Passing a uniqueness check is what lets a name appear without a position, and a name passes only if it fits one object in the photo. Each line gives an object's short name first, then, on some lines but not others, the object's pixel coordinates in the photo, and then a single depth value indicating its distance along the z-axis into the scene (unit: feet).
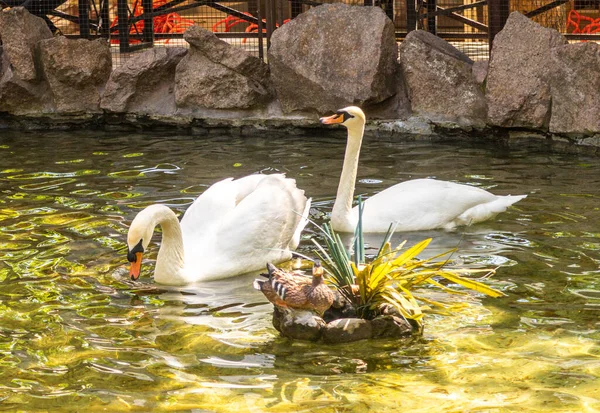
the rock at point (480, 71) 33.27
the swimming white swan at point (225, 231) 18.52
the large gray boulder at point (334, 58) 34.40
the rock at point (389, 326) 15.62
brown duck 14.98
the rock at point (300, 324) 15.38
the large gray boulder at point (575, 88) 30.48
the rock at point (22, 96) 38.73
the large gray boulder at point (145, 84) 37.93
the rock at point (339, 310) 15.65
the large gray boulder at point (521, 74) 31.82
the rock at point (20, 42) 38.63
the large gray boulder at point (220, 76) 36.50
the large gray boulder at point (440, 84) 33.47
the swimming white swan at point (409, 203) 22.35
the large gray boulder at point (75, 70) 38.50
